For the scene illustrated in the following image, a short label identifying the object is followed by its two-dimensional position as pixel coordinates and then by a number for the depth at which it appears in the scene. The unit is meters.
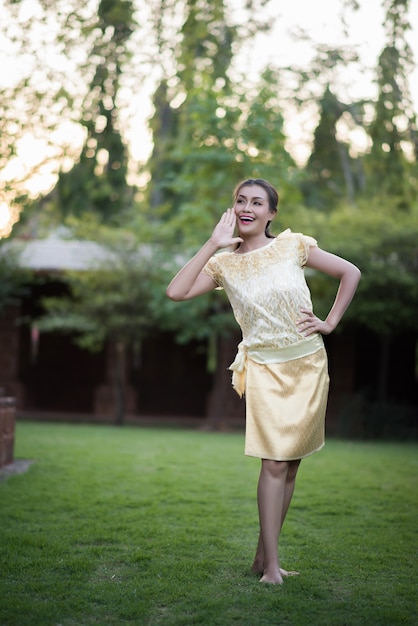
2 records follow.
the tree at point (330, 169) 18.89
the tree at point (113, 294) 14.48
